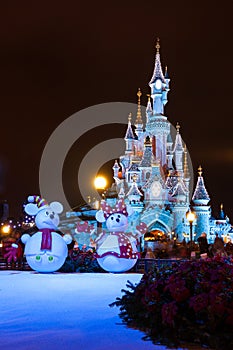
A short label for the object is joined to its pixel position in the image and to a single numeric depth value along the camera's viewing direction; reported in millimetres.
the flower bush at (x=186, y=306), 4859
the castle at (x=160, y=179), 50938
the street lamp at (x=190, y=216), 22422
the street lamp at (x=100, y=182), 14492
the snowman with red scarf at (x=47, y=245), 13852
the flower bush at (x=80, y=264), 15320
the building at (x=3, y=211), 51625
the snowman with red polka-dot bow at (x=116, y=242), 14547
